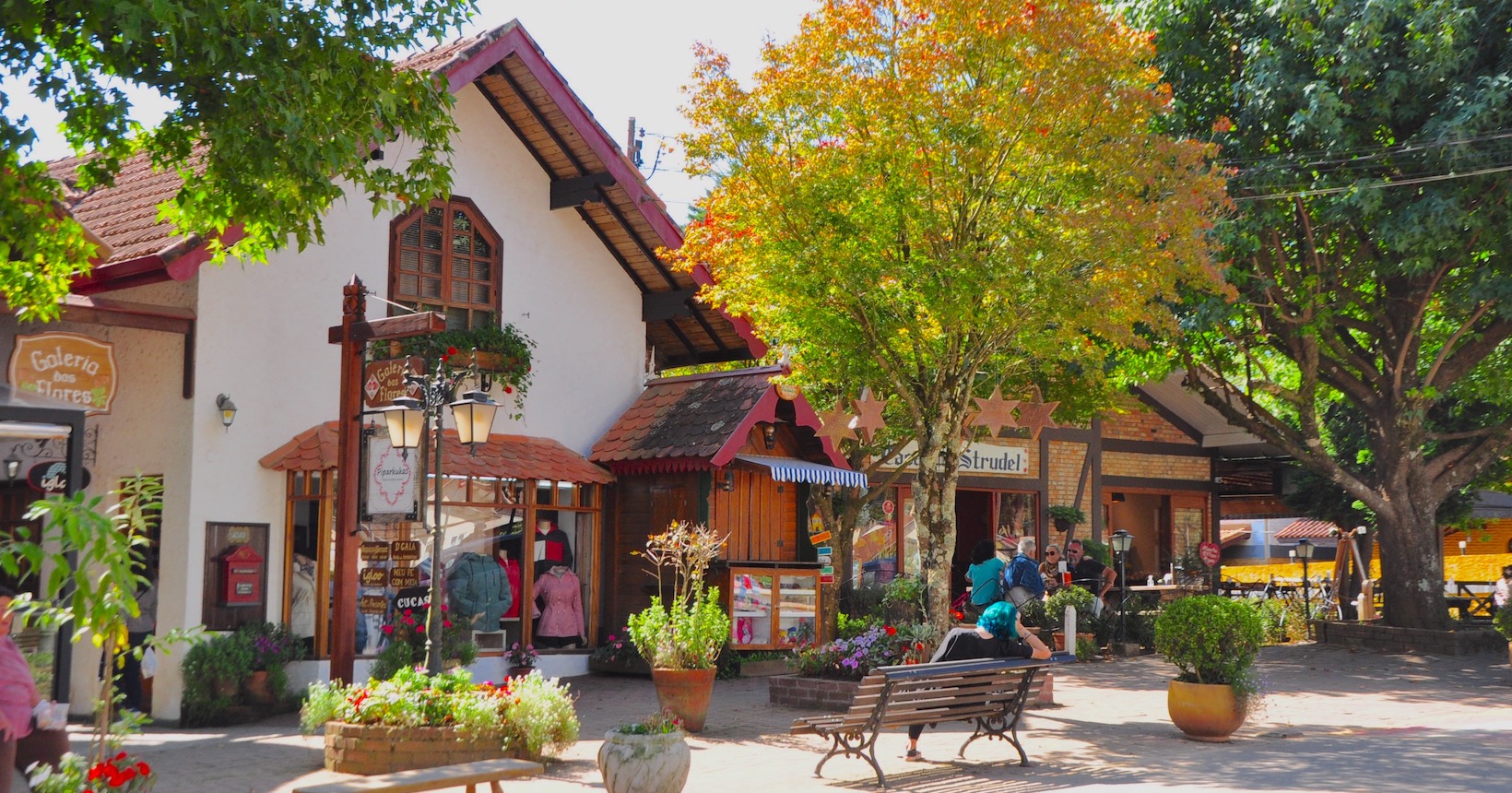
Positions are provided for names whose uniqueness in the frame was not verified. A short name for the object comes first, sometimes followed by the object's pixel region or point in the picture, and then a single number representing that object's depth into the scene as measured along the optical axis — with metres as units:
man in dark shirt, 19.95
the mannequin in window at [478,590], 14.76
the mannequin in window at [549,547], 16.23
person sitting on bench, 11.07
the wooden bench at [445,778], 7.12
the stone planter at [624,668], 16.17
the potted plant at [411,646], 12.49
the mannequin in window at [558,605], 16.02
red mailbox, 13.41
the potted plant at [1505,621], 15.75
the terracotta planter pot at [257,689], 13.15
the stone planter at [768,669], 16.58
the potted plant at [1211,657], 11.04
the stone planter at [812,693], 12.95
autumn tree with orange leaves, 12.32
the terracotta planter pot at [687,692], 11.87
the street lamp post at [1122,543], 19.45
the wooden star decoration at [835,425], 13.35
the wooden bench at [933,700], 9.60
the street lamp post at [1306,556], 21.44
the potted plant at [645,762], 8.47
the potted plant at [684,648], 11.89
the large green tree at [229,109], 8.58
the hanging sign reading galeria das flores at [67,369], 12.24
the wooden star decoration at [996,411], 13.66
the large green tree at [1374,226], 16.02
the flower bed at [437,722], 9.75
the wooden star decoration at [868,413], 13.28
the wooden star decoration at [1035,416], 14.02
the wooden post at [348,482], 11.20
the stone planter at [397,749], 9.71
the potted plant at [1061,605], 18.44
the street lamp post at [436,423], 10.46
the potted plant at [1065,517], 23.89
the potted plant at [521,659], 15.16
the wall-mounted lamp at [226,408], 13.37
